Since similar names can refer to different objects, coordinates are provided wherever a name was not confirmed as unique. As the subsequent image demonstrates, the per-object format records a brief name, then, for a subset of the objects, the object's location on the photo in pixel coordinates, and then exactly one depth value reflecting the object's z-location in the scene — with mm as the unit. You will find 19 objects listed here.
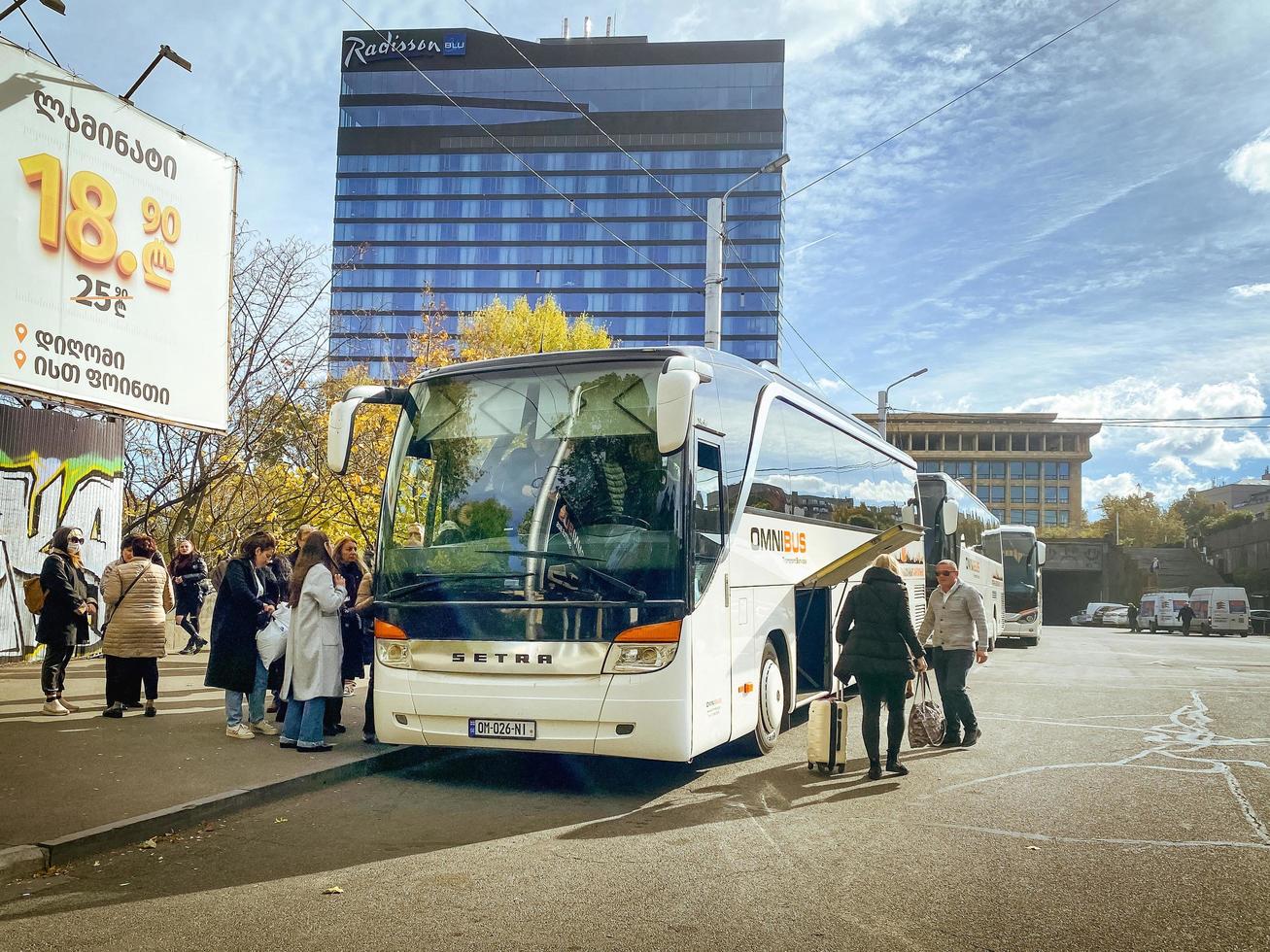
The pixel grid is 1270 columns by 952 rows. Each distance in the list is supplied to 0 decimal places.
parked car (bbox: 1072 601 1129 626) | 74675
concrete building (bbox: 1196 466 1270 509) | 141388
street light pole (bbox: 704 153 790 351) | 17688
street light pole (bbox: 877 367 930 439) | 40688
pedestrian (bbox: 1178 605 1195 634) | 54219
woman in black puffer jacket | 8852
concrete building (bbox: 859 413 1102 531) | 132500
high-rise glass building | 103438
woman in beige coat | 10711
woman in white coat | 9320
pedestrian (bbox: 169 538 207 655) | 18219
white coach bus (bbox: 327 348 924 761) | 7820
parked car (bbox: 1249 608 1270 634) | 57969
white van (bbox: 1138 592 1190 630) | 57500
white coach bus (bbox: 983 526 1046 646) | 34438
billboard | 13469
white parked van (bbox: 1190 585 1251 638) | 52438
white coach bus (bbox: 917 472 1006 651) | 21688
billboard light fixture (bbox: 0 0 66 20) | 12992
